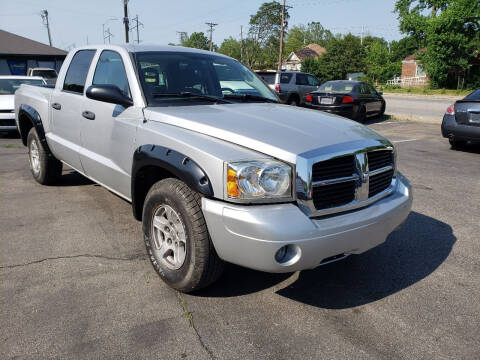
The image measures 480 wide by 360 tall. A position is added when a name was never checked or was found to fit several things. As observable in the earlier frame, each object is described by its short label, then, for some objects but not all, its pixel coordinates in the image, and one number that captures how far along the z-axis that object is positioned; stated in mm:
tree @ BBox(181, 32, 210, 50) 124750
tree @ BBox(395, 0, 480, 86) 43938
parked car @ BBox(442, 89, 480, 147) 8430
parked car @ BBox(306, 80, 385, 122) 13547
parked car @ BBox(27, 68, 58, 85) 23766
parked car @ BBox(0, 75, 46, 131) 10977
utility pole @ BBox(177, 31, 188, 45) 124025
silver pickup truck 2537
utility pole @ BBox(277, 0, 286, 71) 39081
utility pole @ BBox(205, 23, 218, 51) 77938
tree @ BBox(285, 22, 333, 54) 123650
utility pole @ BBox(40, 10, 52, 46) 71812
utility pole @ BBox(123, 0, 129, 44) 34000
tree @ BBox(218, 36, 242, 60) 113638
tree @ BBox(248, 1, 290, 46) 91812
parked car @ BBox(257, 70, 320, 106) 16797
